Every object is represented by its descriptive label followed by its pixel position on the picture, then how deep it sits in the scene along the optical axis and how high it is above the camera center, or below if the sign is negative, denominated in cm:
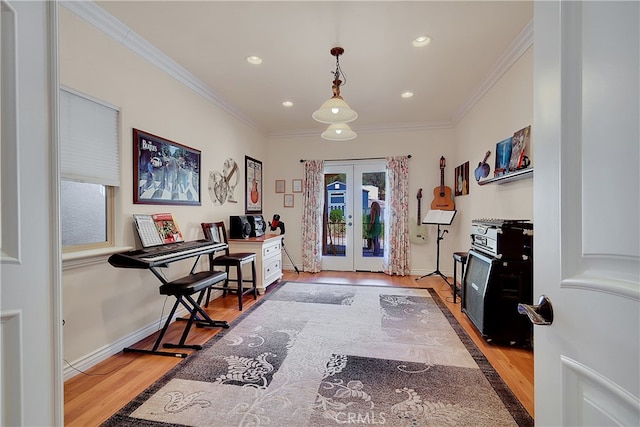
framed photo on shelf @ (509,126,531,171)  250 +59
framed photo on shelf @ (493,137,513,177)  283 +57
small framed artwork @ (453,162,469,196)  422 +51
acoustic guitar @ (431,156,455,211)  488 +25
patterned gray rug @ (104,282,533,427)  159 -114
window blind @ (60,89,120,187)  201 +55
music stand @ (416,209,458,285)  435 -13
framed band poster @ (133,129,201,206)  258 +41
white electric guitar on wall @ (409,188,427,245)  506 -35
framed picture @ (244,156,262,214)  482 +48
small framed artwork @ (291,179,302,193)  553 +52
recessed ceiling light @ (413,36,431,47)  251 +153
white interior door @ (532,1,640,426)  48 +0
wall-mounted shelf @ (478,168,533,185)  235 +32
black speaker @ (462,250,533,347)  238 -75
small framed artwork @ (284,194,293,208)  557 +22
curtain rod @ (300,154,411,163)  515 +98
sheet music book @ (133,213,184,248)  253 -17
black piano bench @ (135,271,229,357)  235 -66
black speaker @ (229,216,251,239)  411 -24
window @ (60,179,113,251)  206 -2
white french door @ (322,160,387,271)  532 -5
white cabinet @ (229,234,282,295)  395 -61
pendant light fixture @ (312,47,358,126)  240 +87
